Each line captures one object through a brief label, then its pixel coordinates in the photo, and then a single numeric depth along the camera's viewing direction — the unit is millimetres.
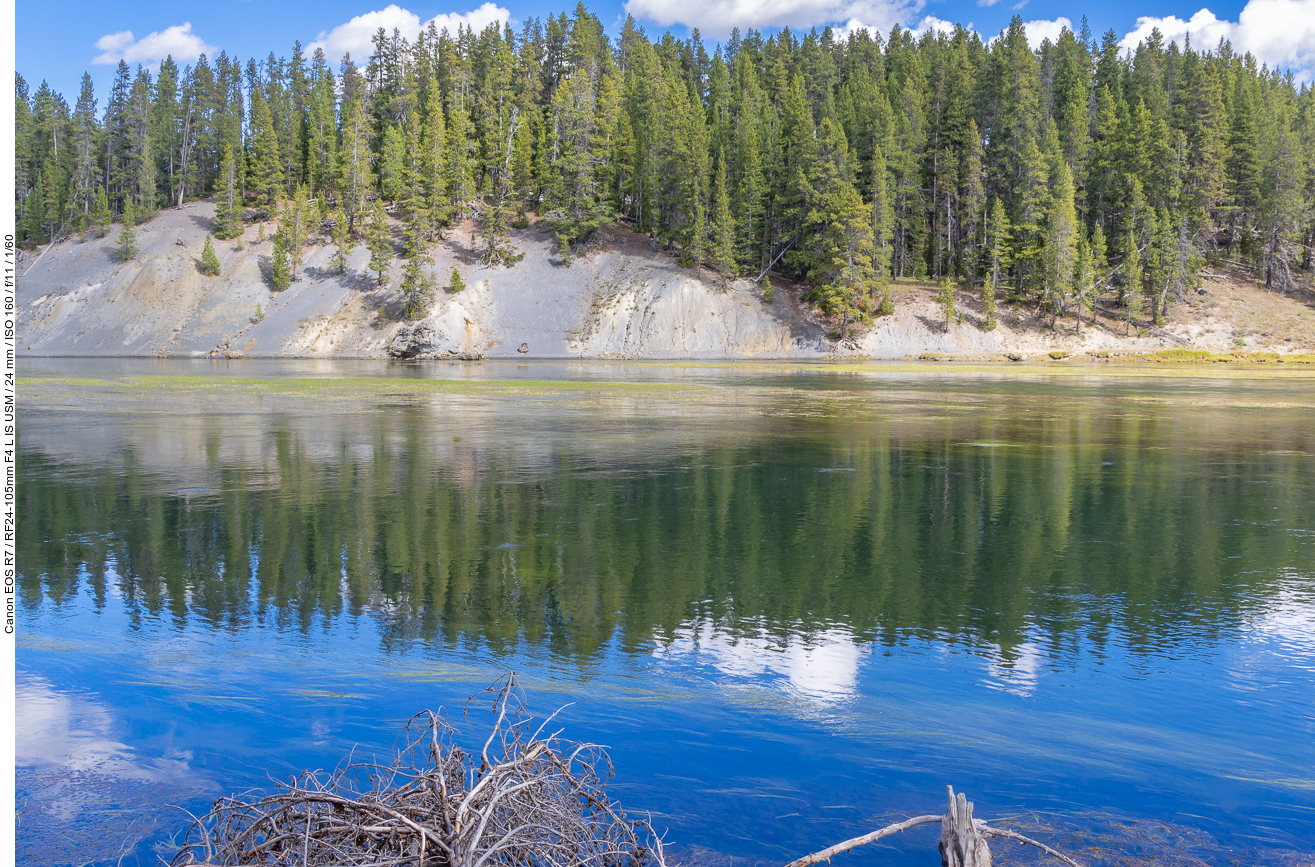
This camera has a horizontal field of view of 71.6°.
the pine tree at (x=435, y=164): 91375
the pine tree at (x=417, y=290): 81938
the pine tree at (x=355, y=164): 96000
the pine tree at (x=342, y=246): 90438
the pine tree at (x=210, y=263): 93625
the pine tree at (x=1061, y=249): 77938
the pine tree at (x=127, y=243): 97312
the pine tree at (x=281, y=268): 89812
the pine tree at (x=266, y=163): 103625
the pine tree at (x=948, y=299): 78438
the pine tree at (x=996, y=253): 79062
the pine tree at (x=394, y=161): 98438
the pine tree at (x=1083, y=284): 77750
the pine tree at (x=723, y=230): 82625
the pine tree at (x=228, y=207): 101125
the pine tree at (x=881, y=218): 79812
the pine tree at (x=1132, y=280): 77812
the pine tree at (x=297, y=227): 92625
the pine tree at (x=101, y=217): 103062
